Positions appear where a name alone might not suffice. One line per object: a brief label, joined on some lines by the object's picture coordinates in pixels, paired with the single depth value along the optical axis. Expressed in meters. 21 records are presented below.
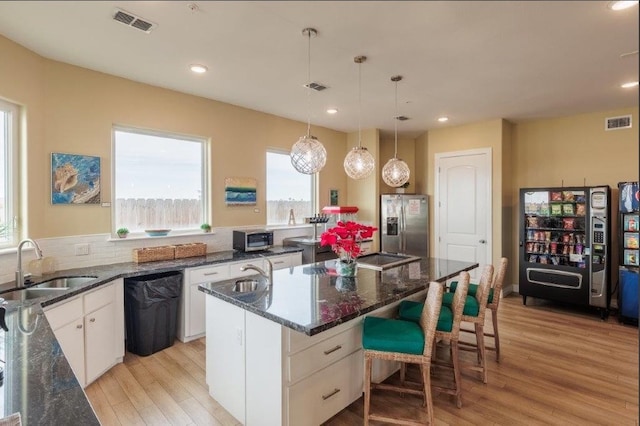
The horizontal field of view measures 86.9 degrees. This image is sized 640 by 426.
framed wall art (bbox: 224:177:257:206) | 4.46
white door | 5.29
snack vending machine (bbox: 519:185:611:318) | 4.25
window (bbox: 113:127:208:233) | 3.67
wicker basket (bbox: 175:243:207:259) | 3.82
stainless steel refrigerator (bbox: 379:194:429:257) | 5.86
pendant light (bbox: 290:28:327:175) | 2.94
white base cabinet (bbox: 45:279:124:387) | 2.47
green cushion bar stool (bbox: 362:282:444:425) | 2.09
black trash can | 3.19
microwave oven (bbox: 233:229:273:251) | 4.30
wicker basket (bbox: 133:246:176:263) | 3.54
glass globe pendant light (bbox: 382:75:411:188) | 3.66
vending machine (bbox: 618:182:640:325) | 3.97
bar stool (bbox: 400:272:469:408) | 2.37
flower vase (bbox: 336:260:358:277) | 2.79
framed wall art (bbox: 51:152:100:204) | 3.16
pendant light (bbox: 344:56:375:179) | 3.39
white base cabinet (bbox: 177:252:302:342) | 3.52
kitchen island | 1.93
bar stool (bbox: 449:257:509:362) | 3.08
